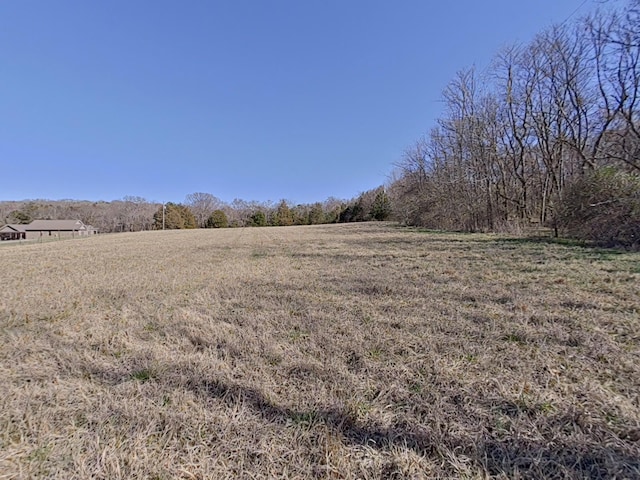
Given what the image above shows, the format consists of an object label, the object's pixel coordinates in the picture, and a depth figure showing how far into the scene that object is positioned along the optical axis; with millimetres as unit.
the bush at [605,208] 8945
